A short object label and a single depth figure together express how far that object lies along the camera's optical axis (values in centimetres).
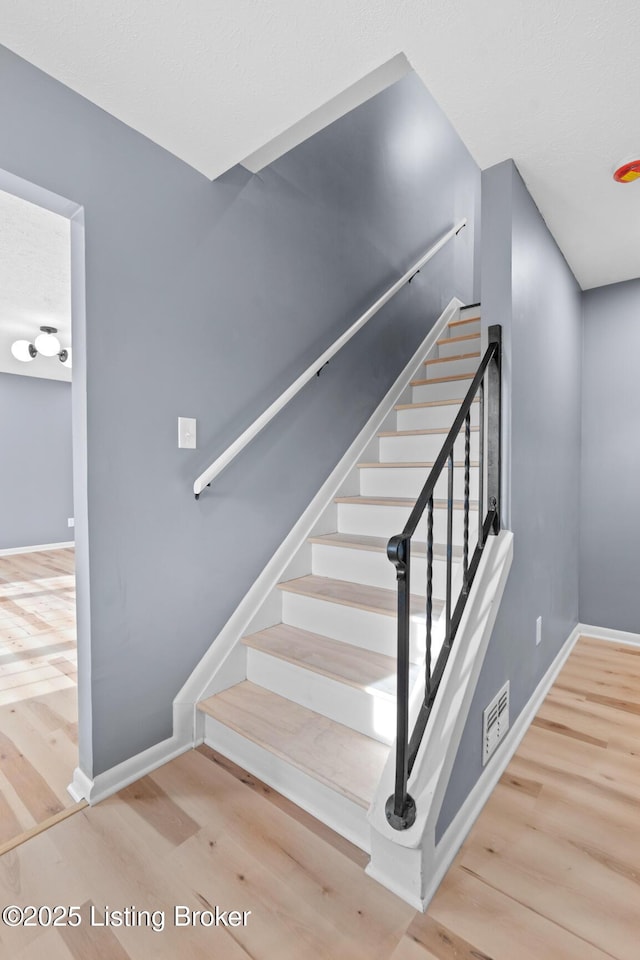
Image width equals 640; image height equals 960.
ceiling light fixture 432
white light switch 170
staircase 141
